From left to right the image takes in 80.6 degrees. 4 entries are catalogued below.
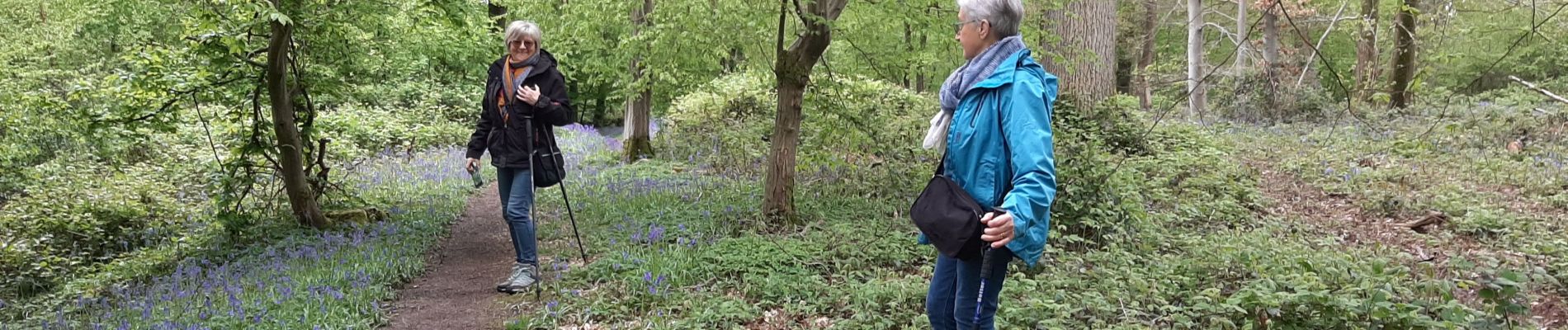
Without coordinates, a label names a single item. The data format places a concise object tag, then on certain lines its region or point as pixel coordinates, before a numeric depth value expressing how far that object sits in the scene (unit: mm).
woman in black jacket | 5371
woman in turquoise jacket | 2559
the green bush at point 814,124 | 7164
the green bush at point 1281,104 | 16219
